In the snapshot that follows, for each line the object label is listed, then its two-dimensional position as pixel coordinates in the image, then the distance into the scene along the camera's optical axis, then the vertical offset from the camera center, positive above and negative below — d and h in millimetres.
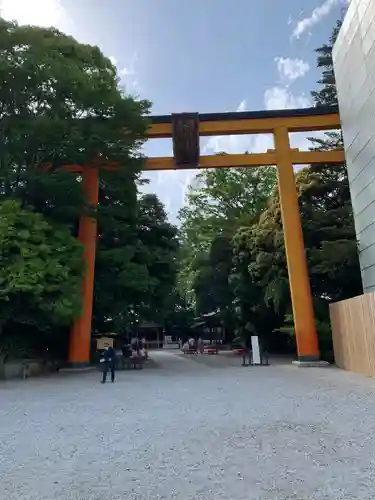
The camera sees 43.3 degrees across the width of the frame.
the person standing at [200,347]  27578 +1381
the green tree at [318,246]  17547 +4911
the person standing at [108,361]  12839 +330
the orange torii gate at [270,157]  17359 +8228
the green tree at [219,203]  30125 +10822
